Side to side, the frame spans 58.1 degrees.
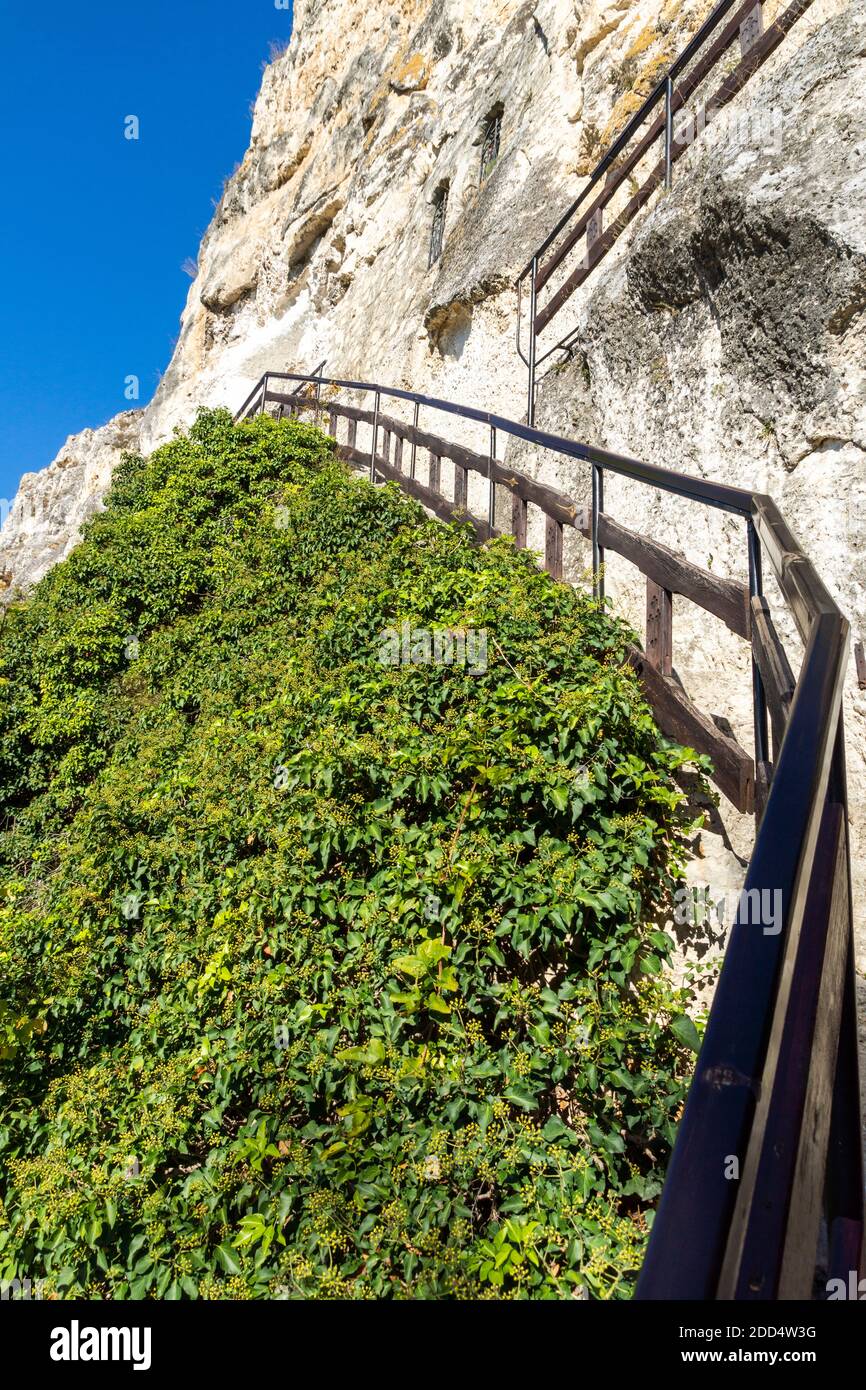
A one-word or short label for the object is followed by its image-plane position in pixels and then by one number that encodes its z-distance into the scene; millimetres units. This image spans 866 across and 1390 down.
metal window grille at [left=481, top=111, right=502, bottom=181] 12062
